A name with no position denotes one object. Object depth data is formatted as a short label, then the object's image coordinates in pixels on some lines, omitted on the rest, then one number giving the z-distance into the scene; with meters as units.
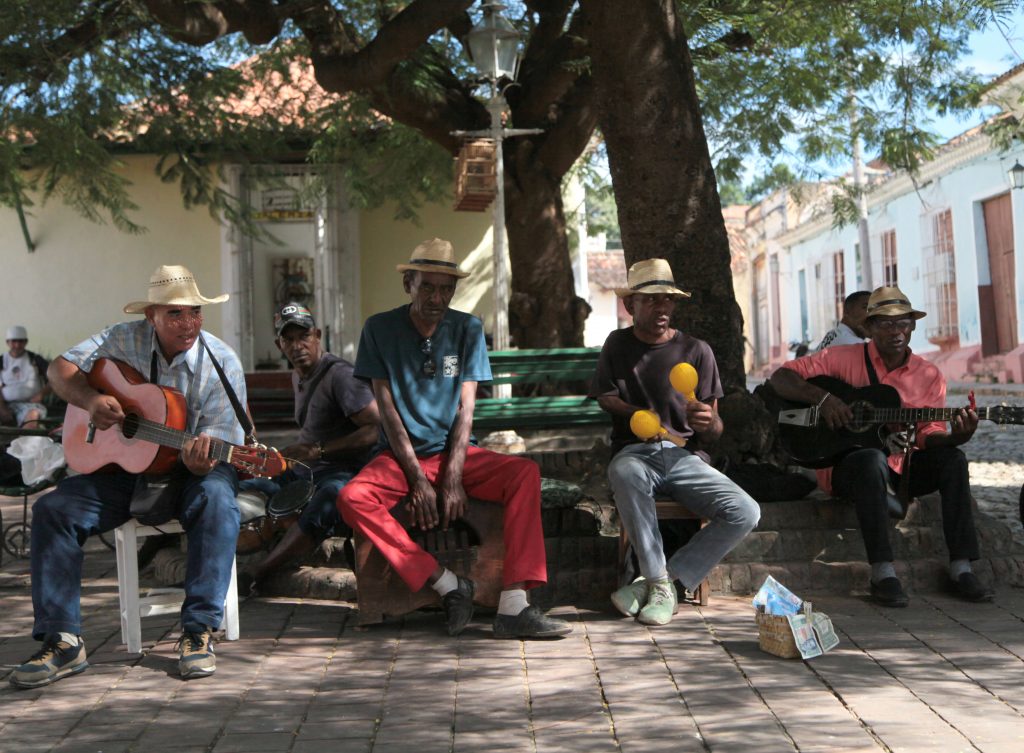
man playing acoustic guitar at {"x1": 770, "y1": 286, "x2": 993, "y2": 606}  6.18
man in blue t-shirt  5.66
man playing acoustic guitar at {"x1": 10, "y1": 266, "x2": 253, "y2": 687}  5.09
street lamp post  10.50
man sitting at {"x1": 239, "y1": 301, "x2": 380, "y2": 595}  6.47
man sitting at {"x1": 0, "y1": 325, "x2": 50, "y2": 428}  13.30
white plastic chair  5.41
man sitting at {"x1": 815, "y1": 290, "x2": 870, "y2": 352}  8.04
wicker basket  5.01
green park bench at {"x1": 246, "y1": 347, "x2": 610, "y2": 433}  8.32
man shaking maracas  5.91
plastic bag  7.90
